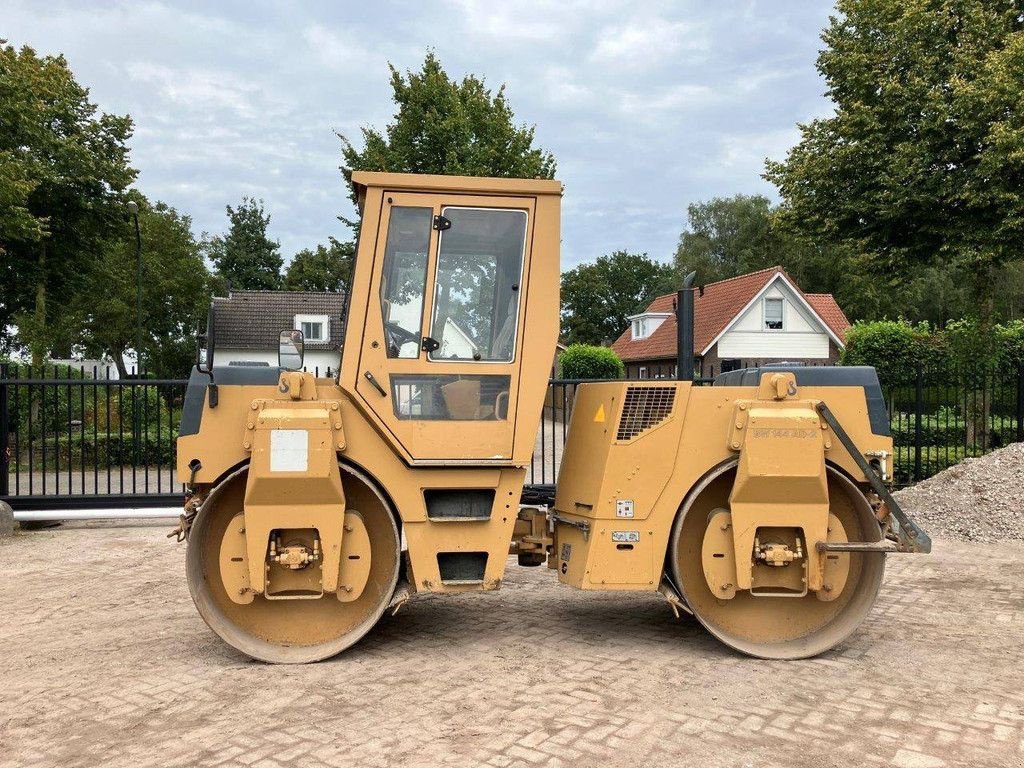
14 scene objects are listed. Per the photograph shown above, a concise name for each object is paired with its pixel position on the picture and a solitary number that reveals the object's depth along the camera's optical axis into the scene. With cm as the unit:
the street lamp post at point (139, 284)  2499
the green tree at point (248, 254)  7175
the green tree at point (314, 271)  6194
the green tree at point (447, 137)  2295
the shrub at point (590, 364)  2984
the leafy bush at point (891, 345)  1790
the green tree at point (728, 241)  5478
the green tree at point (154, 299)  3312
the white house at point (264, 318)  4284
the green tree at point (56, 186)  2152
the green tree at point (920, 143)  1430
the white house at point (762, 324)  3647
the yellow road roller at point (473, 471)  482
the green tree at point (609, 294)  7550
